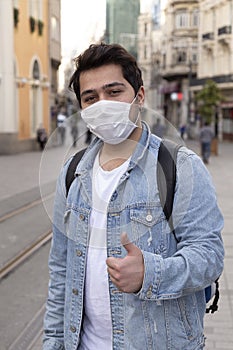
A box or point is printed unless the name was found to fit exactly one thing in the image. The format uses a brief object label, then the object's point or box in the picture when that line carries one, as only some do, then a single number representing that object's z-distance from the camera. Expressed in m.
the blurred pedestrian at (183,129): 40.38
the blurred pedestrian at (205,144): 20.98
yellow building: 23.83
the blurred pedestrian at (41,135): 25.89
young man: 1.69
